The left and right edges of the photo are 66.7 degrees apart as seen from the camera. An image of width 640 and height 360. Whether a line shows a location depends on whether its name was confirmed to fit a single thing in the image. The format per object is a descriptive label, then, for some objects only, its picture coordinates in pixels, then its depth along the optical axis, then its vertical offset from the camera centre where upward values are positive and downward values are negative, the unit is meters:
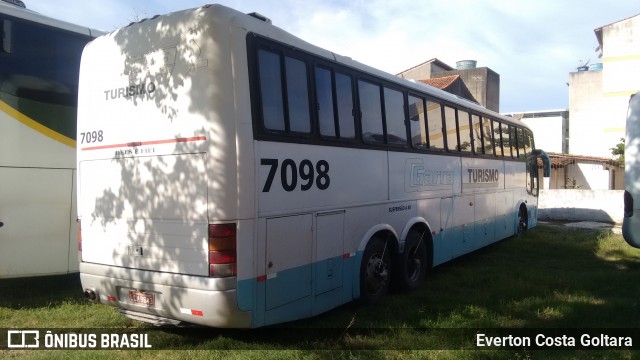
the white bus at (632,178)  7.57 +0.00
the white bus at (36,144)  5.98 +0.41
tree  24.98 +1.36
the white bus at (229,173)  4.18 +0.04
